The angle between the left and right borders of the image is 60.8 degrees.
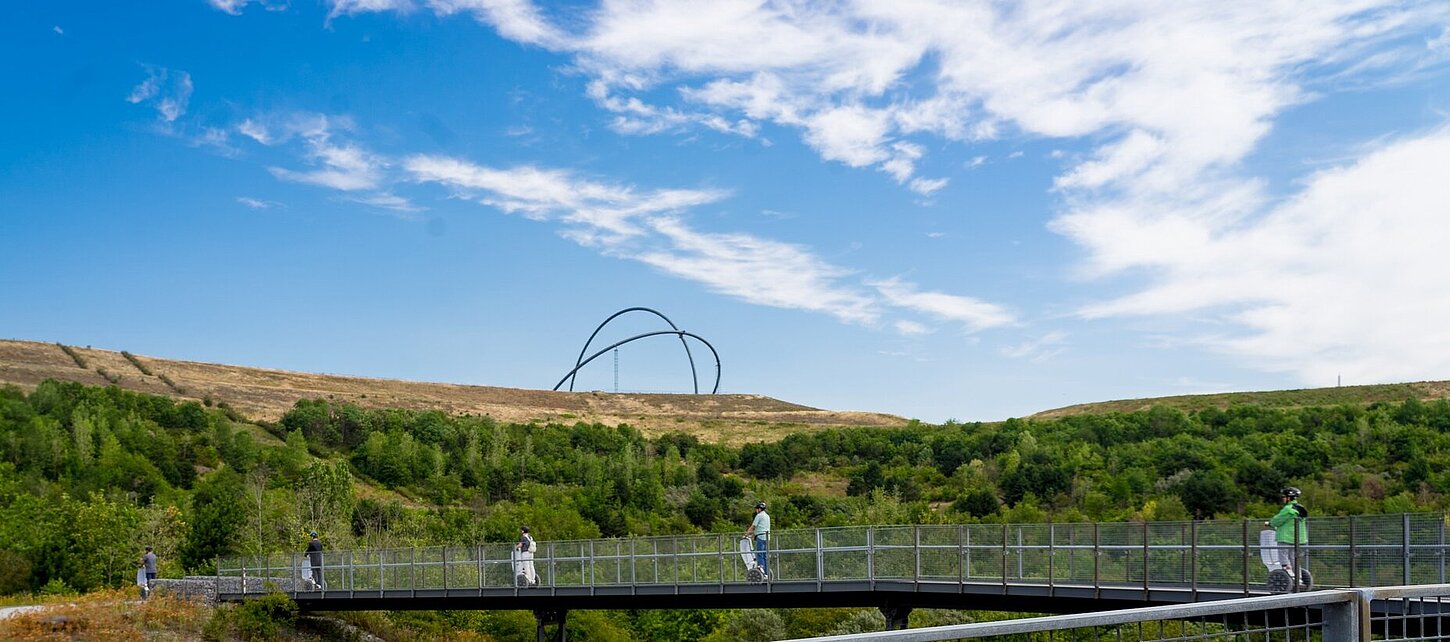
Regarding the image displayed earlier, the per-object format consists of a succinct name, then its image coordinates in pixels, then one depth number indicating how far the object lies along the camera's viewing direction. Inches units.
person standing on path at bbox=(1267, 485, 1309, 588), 796.6
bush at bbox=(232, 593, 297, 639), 1701.5
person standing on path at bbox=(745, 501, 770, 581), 1178.6
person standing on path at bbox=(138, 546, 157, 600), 1866.1
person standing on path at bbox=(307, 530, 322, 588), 1753.2
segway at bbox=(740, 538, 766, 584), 1218.0
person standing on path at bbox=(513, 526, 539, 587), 1419.8
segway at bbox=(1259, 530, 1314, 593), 794.2
